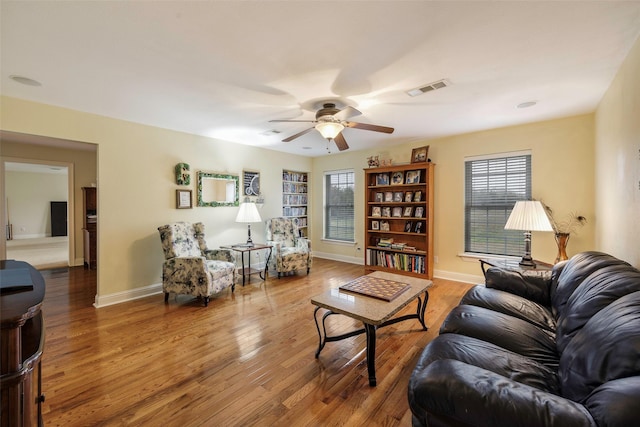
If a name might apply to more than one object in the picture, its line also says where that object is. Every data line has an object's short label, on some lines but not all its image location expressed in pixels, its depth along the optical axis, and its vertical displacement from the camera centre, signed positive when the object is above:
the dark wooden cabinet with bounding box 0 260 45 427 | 0.74 -0.42
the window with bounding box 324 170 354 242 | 6.04 +0.17
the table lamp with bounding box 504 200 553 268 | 2.86 -0.08
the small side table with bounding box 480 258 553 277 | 2.47 -0.59
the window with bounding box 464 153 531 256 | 3.97 +0.22
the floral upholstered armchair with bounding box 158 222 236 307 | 3.46 -0.72
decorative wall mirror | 4.48 +0.40
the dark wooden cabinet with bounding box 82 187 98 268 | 5.45 -0.28
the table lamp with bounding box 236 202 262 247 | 4.54 -0.02
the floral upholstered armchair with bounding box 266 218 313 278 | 4.64 -0.63
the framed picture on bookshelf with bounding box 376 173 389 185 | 5.09 +0.64
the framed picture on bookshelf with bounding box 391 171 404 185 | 4.90 +0.63
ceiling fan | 2.85 +0.94
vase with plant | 3.37 -0.20
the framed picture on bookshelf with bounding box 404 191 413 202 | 4.84 +0.29
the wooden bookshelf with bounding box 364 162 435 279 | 4.57 -0.12
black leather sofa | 0.92 -0.68
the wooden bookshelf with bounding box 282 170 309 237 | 5.97 +0.36
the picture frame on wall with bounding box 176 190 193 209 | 4.20 +0.21
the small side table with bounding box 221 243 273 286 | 4.37 -0.70
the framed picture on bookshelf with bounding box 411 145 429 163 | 4.59 +1.00
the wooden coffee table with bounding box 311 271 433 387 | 1.94 -0.73
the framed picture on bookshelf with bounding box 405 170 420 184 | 4.70 +0.62
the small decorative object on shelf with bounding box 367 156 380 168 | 5.21 +0.98
